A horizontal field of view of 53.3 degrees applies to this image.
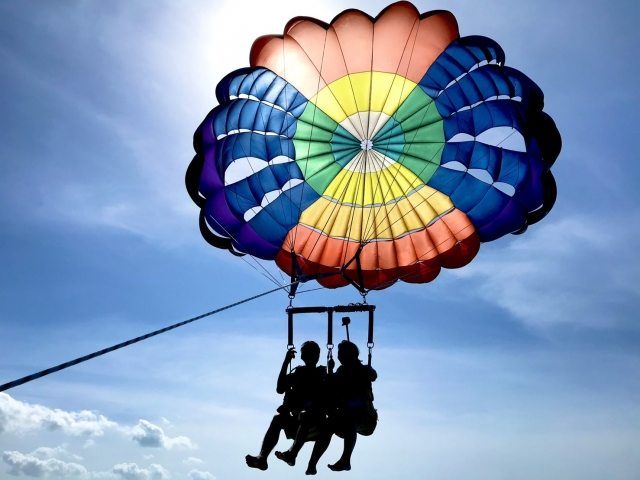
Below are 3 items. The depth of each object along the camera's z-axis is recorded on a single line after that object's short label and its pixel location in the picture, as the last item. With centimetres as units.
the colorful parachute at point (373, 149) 879
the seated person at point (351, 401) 723
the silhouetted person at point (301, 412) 704
